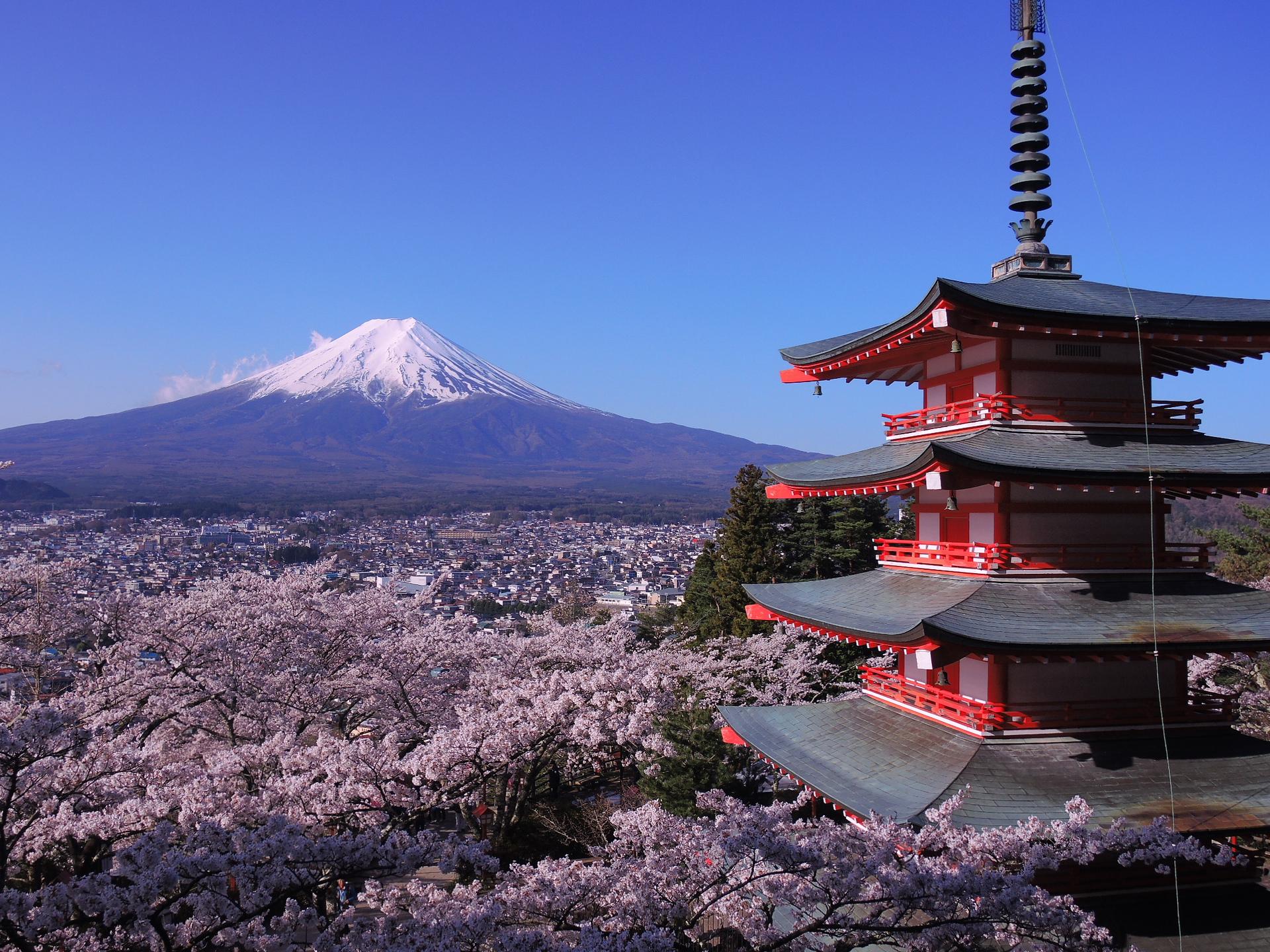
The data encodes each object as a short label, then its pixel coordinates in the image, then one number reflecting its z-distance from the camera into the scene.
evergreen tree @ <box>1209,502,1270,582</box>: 25.52
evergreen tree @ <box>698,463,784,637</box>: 24.38
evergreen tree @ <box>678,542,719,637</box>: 24.94
